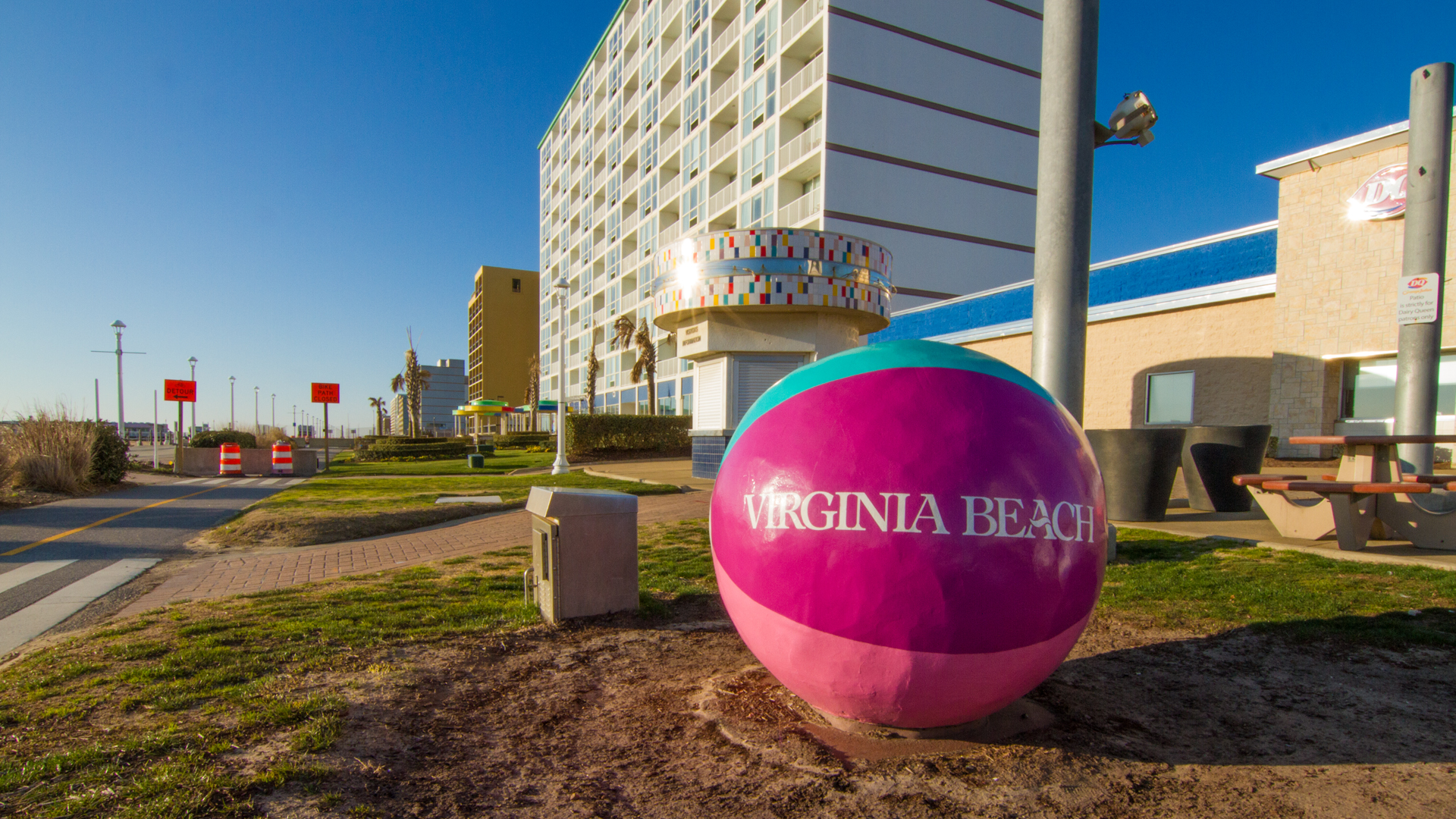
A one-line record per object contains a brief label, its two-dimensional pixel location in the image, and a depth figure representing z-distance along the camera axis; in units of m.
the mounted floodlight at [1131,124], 6.59
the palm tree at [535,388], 73.90
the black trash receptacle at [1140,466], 8.71
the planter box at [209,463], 24.16
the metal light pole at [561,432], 21.02
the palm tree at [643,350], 43.06
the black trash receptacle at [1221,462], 9.31
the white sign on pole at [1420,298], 7.75
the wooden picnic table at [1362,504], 6.65
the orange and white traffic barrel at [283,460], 24.30
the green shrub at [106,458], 17.69
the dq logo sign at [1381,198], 13.84
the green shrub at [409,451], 36.34
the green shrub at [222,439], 26.48
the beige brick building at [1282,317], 14.31
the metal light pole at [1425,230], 7.94
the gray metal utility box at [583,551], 5.12
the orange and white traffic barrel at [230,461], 23.45
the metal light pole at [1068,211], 6.61
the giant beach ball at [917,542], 2.72
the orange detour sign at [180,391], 26.30
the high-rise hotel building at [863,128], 32.84
